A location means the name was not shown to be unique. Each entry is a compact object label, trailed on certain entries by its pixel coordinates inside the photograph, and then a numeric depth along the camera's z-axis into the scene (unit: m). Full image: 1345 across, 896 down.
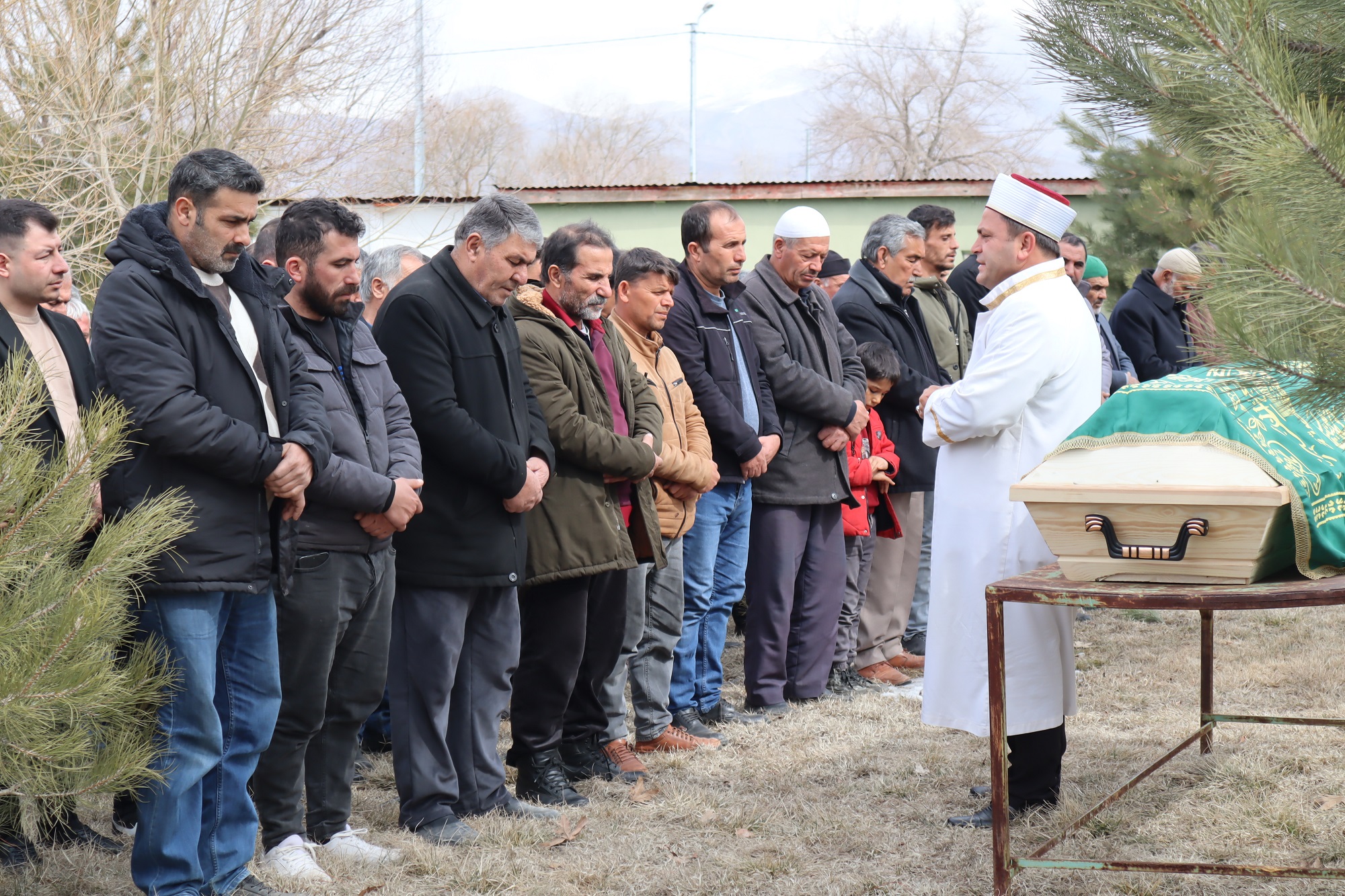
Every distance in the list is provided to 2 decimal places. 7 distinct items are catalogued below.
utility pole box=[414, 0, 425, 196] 16.12
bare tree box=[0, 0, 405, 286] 11.19
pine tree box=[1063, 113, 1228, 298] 12.38
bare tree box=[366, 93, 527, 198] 36.53
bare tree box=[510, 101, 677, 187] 52.75
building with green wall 18.22
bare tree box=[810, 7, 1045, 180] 44.81
